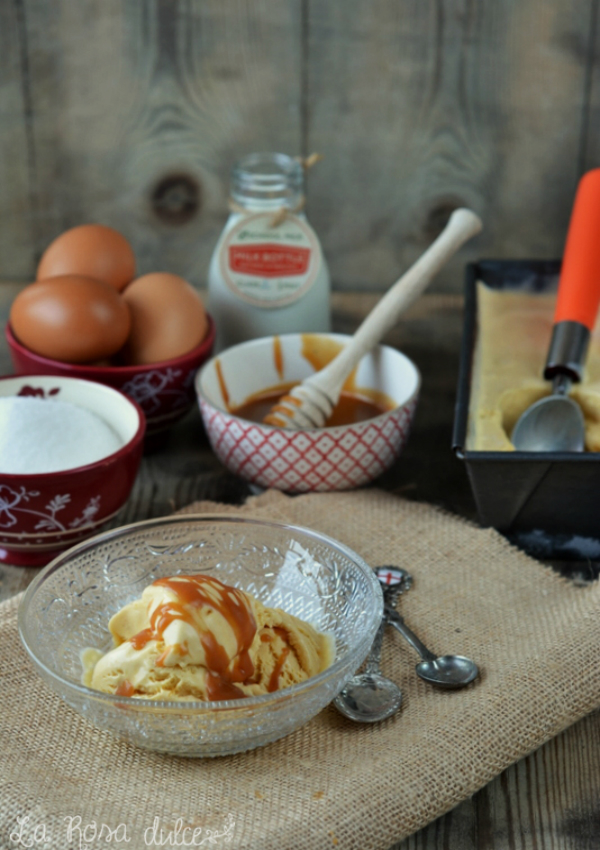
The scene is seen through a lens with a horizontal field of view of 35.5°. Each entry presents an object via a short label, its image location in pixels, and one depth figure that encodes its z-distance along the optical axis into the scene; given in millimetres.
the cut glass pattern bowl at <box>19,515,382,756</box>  647
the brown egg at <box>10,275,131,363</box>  1088
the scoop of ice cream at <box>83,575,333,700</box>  688
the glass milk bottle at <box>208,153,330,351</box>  1259
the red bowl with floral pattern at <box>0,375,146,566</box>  900
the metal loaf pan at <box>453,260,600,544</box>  850
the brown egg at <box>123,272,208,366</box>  1159
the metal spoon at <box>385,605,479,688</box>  764
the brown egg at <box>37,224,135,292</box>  1207
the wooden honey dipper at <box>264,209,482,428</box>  1095
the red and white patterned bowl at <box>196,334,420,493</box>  1021
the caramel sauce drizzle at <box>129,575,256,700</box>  691
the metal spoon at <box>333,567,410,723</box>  732
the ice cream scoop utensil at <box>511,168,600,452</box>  1031
